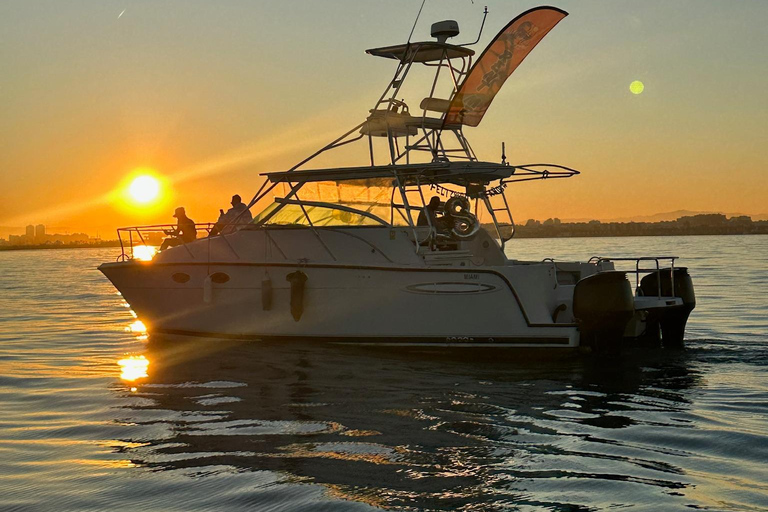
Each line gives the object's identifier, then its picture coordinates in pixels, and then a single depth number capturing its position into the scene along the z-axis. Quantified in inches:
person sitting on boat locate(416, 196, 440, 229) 499.8
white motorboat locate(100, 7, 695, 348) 444.1
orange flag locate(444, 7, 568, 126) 485.7
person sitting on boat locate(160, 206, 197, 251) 575.3
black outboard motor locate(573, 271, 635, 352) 428.8
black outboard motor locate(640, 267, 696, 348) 483.2
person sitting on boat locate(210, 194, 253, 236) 533.6
